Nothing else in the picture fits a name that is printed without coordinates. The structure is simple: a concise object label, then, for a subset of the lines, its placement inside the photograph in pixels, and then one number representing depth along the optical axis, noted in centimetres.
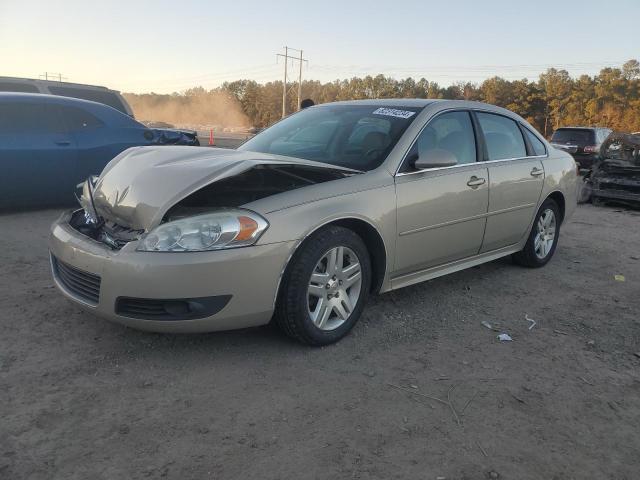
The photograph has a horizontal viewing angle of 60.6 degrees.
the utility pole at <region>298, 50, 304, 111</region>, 6441
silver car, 291
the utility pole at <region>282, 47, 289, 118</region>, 5783
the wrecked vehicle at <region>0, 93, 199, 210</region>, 650
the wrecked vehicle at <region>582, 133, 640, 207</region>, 966
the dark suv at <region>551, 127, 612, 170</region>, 1694
